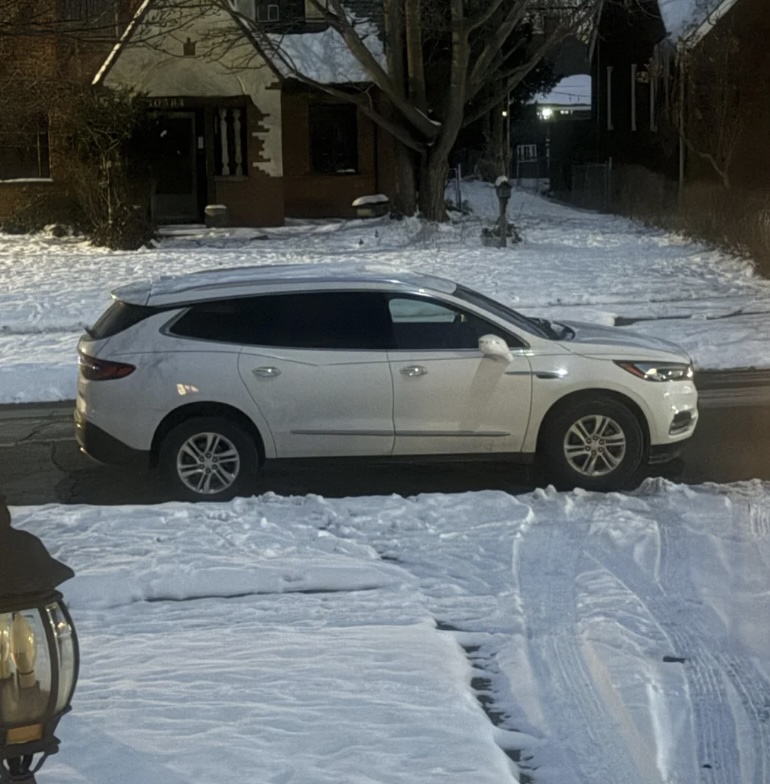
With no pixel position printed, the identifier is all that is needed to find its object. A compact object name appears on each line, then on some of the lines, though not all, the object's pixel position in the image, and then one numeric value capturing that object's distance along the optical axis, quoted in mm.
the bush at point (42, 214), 29000
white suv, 8898
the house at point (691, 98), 30344
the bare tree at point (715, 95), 30125
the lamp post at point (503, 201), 24684
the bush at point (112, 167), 25188
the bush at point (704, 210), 21094
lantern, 3297
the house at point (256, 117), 29188
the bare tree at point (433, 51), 25828
